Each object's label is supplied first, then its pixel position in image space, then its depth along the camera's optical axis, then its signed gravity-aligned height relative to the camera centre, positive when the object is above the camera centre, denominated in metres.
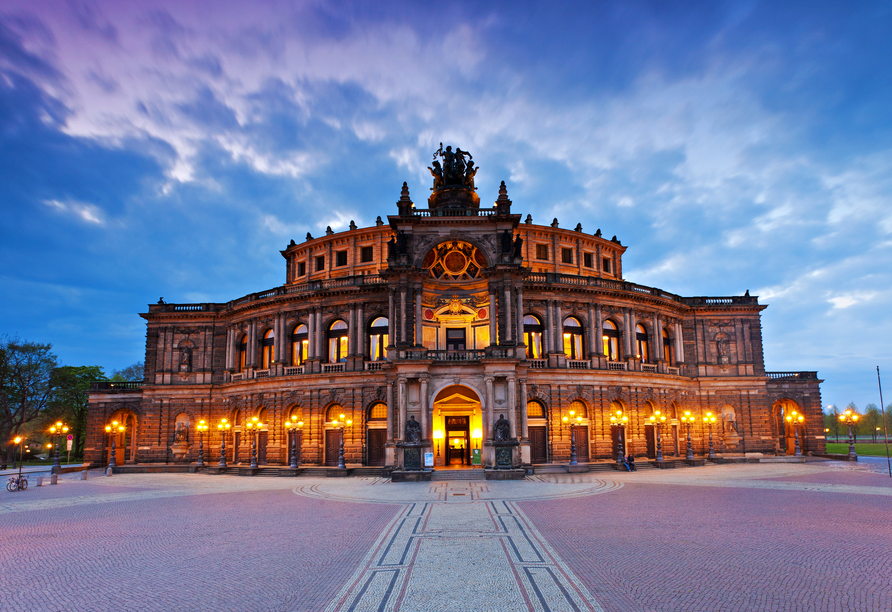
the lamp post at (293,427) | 46.22 -2.15
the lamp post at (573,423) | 42.09 -2.07
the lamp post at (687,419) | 49.42 -2.15
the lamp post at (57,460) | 44.81 -4.57
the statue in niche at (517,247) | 42.44 +11.78
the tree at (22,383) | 65.62 +2.88
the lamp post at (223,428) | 49.84 -2.31
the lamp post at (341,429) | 42.59 -2.32
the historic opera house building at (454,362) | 41.25 +3.19
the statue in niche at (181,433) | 51.91 -2.79
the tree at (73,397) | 72.00 +1.12
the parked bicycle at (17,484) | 33.24 -4.80
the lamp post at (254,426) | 48.01 -2.08
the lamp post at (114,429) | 52.19 -2.34
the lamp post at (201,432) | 50.03 -2.69
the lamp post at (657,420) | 46.30 -2.07
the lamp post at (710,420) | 49.53 -2.29
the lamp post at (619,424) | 43.72 -2.31
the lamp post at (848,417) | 44.00 -1.92
